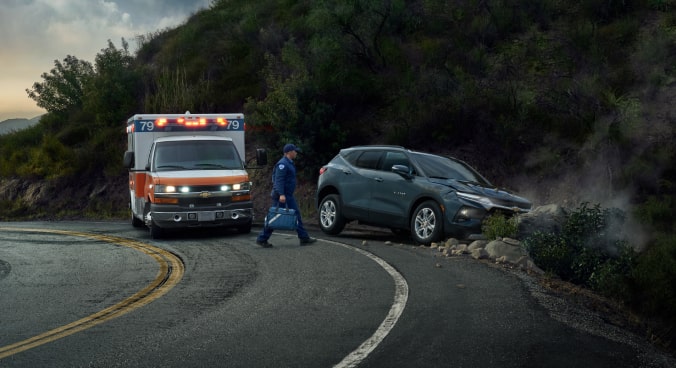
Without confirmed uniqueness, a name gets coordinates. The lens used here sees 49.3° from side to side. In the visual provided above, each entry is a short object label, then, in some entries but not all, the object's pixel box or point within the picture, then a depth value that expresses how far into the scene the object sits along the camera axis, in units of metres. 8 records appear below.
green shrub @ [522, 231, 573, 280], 11.79
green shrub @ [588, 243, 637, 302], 10.92
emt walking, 12.96
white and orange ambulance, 14.77
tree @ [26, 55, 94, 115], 36.12
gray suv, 13.12
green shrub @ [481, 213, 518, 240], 12.72
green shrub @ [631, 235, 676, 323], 10.59
